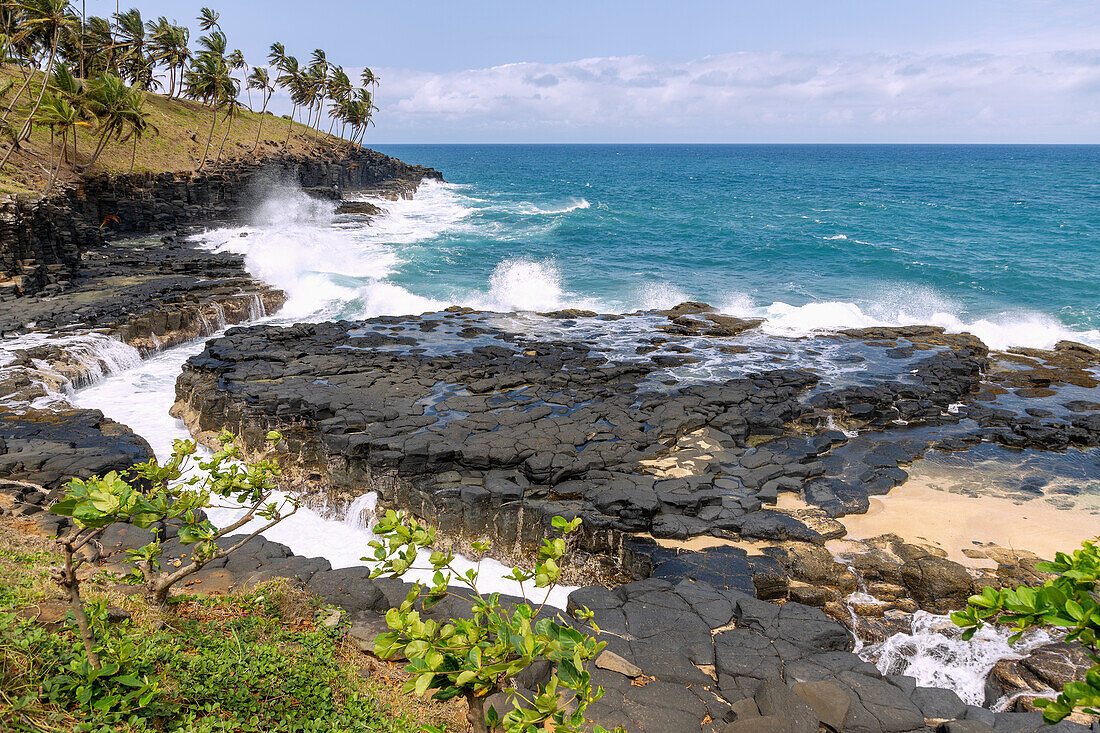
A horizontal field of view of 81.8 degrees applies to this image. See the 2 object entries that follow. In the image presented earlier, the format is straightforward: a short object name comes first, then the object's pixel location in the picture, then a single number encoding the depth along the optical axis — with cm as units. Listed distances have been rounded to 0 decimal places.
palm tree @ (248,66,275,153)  7112
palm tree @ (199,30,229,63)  6046
